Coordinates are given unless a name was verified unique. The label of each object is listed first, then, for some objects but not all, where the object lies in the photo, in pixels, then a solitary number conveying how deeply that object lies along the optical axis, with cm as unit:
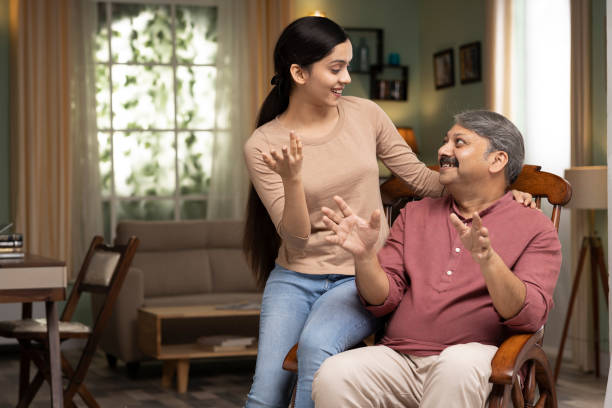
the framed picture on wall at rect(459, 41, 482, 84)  661
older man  202
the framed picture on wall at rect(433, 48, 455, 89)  705
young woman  221
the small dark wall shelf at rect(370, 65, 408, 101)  752
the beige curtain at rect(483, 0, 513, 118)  597
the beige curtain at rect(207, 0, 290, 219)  694
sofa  524
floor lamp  465
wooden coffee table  480
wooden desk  338
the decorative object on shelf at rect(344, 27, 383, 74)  747
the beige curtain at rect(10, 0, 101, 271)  639
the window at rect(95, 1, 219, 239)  679
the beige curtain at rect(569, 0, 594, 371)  526
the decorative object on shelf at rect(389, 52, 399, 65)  751
